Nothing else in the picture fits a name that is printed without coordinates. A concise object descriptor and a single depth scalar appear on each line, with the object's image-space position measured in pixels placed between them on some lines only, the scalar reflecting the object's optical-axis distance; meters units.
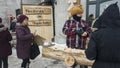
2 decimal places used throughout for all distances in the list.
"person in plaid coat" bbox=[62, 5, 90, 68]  3.07
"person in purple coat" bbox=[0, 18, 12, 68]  3.42
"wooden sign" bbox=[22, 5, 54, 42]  5.55
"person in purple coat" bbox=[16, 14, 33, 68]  3.41
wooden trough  2.93
